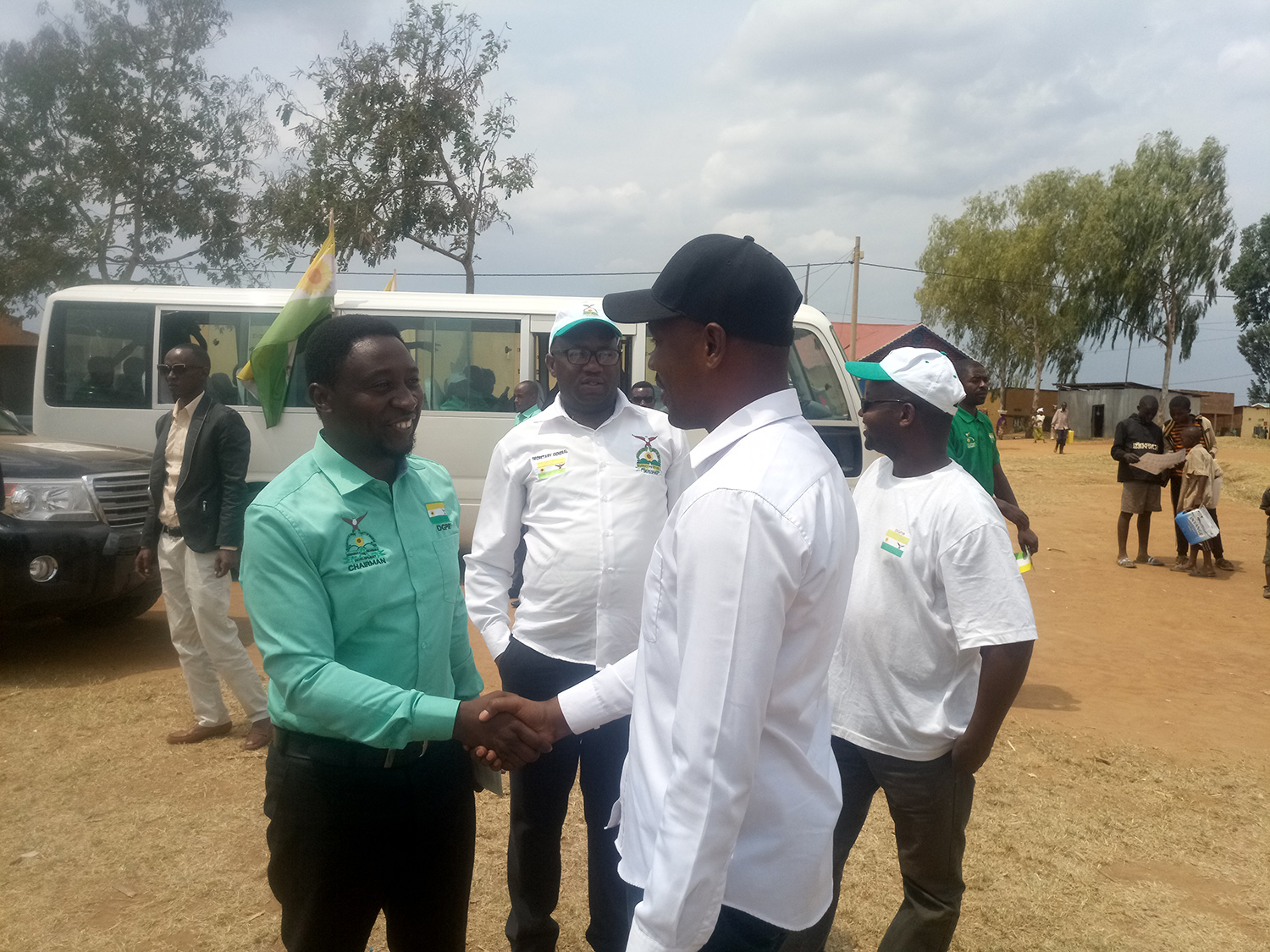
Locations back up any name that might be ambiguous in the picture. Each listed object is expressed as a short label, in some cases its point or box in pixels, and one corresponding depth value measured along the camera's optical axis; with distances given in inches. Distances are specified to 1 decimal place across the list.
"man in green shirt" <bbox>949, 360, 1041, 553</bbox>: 196.9
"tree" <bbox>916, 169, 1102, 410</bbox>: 1497.3
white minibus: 365.1
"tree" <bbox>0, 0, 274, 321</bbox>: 790.5
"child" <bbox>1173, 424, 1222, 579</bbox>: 403.2
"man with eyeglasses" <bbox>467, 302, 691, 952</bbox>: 112.0
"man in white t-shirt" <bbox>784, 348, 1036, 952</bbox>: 95.2
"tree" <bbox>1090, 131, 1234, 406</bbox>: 1437.0
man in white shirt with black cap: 53.0
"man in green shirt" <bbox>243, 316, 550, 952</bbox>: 76.3
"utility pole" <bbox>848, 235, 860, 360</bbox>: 1195.4
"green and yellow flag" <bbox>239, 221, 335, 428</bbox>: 152.6
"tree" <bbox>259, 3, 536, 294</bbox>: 615.8
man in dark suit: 188.5
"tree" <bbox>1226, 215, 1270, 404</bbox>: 2122.3
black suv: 228.1
